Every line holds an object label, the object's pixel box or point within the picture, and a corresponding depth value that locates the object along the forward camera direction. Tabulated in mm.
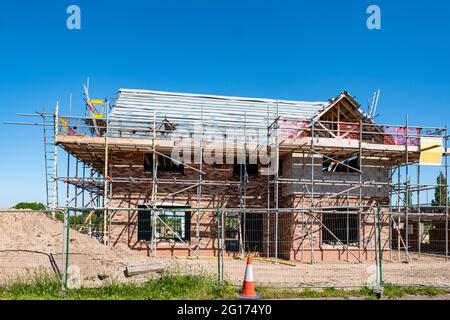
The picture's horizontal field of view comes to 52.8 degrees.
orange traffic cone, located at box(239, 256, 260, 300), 8867
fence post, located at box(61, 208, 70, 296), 9134
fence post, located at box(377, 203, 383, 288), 9288
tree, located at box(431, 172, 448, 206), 44288
